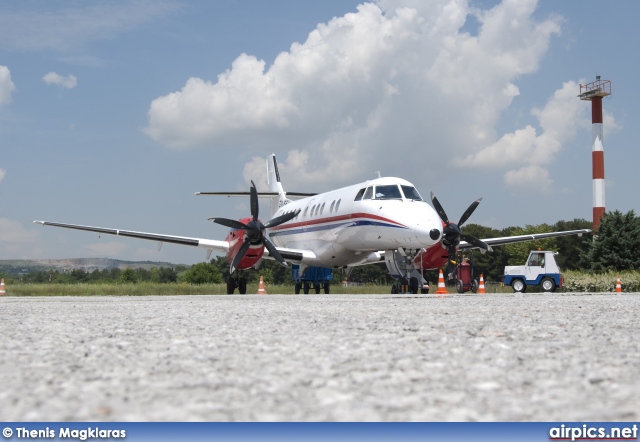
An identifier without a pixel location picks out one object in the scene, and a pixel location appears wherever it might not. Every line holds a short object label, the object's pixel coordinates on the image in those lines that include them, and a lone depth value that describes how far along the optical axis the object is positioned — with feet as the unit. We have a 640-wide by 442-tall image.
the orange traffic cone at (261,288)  84.84
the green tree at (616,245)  132.36
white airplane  70.18
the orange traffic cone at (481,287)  76.52
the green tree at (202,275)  286.05
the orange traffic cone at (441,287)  68.69
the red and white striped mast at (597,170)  155.12
